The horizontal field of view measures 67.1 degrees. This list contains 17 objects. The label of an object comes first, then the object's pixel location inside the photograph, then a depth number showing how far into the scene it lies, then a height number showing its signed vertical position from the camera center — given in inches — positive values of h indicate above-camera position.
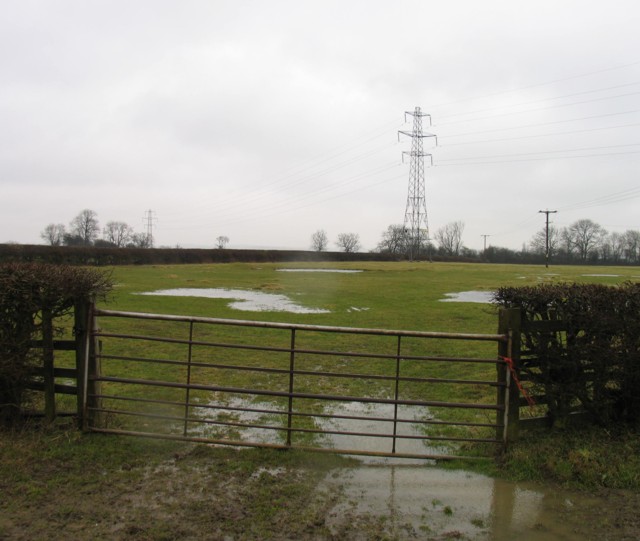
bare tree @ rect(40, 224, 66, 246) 4870.8 +195.4
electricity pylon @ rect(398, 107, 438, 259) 3056.1 +244.6
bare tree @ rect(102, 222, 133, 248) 5157.0 +227.7
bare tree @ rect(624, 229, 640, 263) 4970.5 +332.6
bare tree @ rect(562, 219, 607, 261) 5237.7 +422.8
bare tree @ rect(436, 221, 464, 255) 5743.1 +332.9
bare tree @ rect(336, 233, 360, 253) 6210.6 +267.2
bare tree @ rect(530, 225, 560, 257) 5016.5 +318.0
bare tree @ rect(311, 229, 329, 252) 6284.5 +289.7
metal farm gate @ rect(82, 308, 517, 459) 204.1 -81.5
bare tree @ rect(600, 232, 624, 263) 5018.5 +287.2
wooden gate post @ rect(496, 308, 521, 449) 199.8 -43.4
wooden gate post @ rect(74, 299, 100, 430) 207.0 -45.5
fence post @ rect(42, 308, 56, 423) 204.7 -49.4
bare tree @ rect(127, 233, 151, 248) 4729.8 +165.3
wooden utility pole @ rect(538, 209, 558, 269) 3560.3 +442.6
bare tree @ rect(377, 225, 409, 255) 4190.9 +261.6
